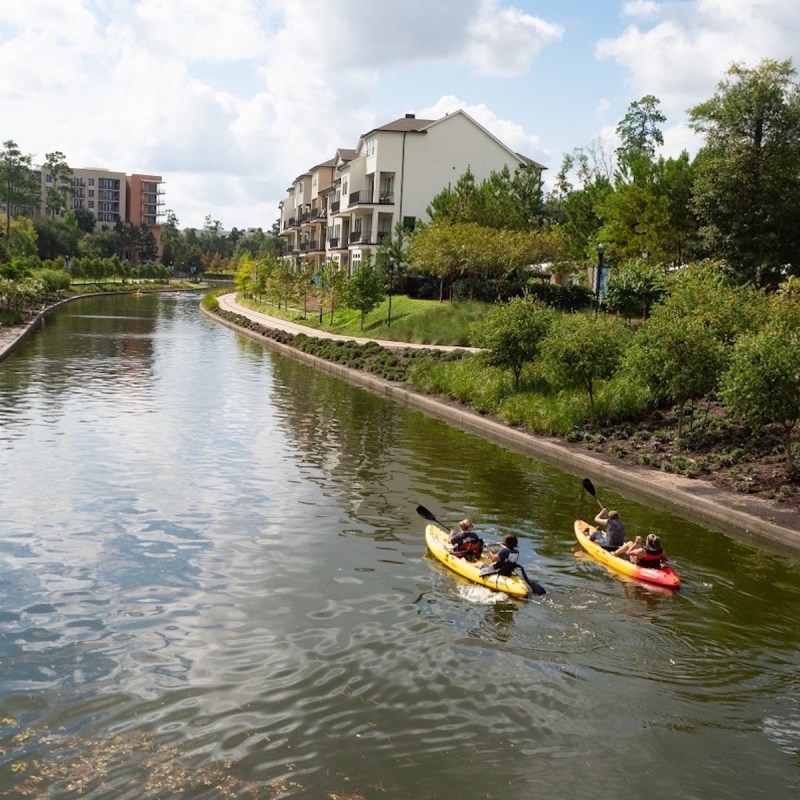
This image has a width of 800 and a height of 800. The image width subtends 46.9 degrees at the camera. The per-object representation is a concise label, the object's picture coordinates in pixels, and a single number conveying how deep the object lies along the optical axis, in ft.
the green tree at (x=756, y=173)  132.87
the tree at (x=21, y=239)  314.35
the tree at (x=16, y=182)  397.19
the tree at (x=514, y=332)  91.04
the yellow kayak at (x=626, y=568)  46.96
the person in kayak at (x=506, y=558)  45.16
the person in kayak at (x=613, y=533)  50.75
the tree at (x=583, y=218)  186.09
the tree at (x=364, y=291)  160.15
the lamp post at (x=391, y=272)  159.84
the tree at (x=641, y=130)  249.75
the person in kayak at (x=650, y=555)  47.62
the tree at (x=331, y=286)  173.78
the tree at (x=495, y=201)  179.11
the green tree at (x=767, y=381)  59.67
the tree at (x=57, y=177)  448.65
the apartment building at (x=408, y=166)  221.05
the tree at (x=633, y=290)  134.62
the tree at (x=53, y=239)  390.01
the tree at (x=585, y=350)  80.48
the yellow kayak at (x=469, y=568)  44.55
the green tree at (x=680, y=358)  71.05
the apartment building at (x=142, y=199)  595.06
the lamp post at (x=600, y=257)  109.23
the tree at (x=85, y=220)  510.99
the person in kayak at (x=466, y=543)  48.29
